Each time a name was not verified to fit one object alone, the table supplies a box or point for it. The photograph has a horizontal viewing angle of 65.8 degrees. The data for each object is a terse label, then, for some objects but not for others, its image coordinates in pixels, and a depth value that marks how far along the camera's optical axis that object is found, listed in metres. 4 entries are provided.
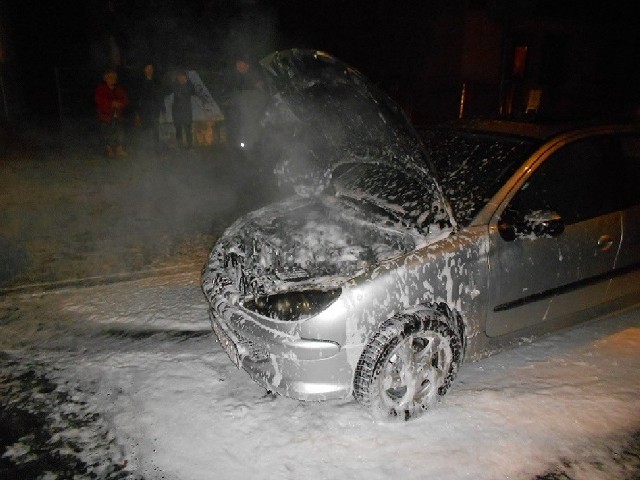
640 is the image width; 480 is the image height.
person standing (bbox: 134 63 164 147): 10.01
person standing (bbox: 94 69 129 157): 9.55
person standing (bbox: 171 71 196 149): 9.79
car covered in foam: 2.72
